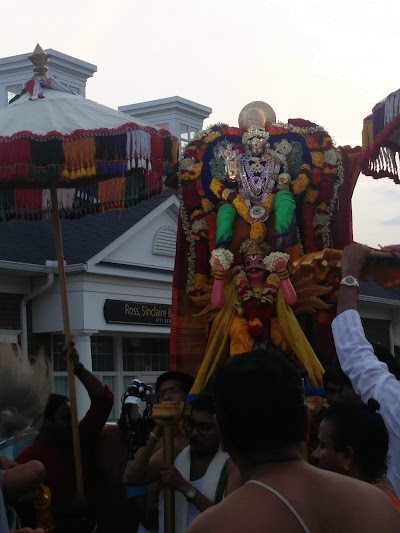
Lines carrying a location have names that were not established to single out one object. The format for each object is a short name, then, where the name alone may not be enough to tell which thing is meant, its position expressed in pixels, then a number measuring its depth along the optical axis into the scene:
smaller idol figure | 6.45
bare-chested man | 2.12
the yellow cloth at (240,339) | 6.44
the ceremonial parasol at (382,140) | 5.39
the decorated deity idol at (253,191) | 6.57
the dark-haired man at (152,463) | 4.62
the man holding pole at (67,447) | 5.07
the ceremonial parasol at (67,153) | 5.60
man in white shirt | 3.12
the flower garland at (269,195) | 6.77
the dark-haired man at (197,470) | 4.34
